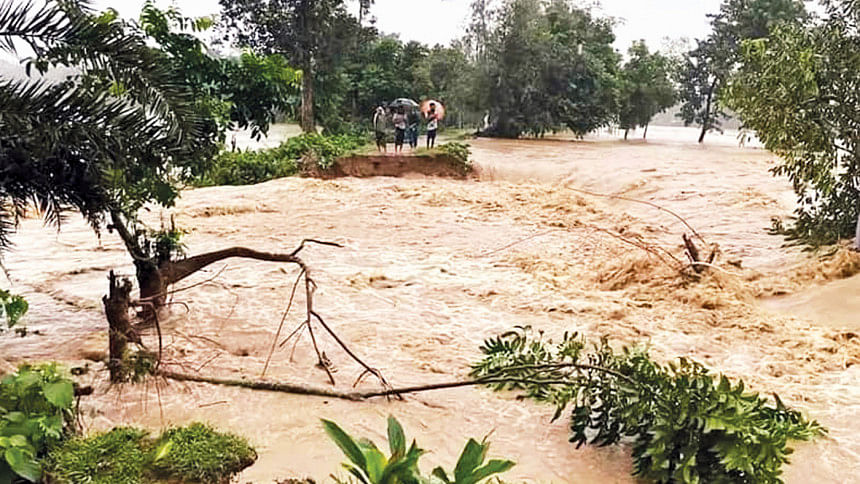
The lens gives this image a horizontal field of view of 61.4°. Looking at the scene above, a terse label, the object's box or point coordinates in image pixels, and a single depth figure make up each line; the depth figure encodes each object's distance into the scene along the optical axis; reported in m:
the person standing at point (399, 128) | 20.06
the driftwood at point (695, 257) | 7.88
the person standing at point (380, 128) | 19.72
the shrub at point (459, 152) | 19.20
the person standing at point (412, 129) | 21.36
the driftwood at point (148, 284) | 4.61
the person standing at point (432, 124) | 21.45
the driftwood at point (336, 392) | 4.49
